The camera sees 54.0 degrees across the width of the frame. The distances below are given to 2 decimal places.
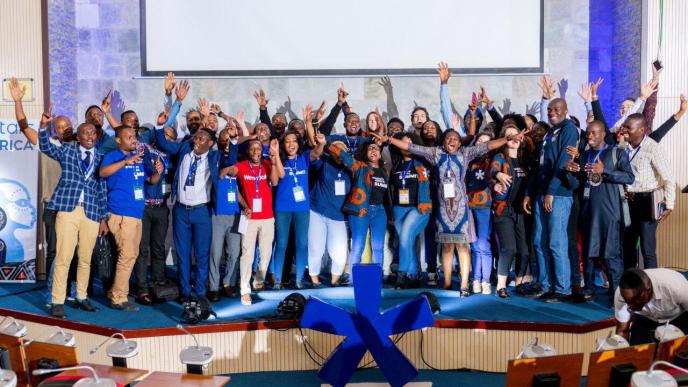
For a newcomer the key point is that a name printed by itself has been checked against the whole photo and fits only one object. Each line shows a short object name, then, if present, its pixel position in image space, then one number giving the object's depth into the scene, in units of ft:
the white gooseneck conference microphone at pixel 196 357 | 9.93
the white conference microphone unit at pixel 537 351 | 9.71
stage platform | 14.24
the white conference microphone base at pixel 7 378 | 7.77
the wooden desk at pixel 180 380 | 9.41
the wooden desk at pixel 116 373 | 9.30
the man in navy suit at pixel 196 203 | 16.61
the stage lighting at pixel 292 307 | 14.67
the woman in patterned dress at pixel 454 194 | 17.04
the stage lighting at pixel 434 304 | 15.15
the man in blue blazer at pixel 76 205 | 15.53
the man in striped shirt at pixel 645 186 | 16.76
